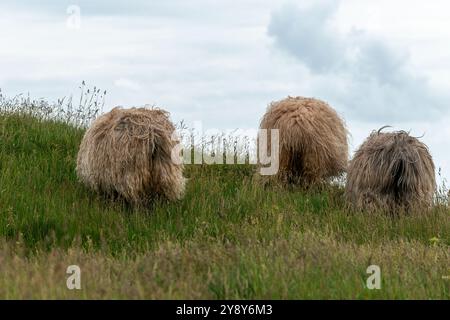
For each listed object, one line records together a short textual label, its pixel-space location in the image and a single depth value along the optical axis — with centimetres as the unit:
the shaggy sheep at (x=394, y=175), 1254
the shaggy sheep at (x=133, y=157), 1166
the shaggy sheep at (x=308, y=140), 1379
